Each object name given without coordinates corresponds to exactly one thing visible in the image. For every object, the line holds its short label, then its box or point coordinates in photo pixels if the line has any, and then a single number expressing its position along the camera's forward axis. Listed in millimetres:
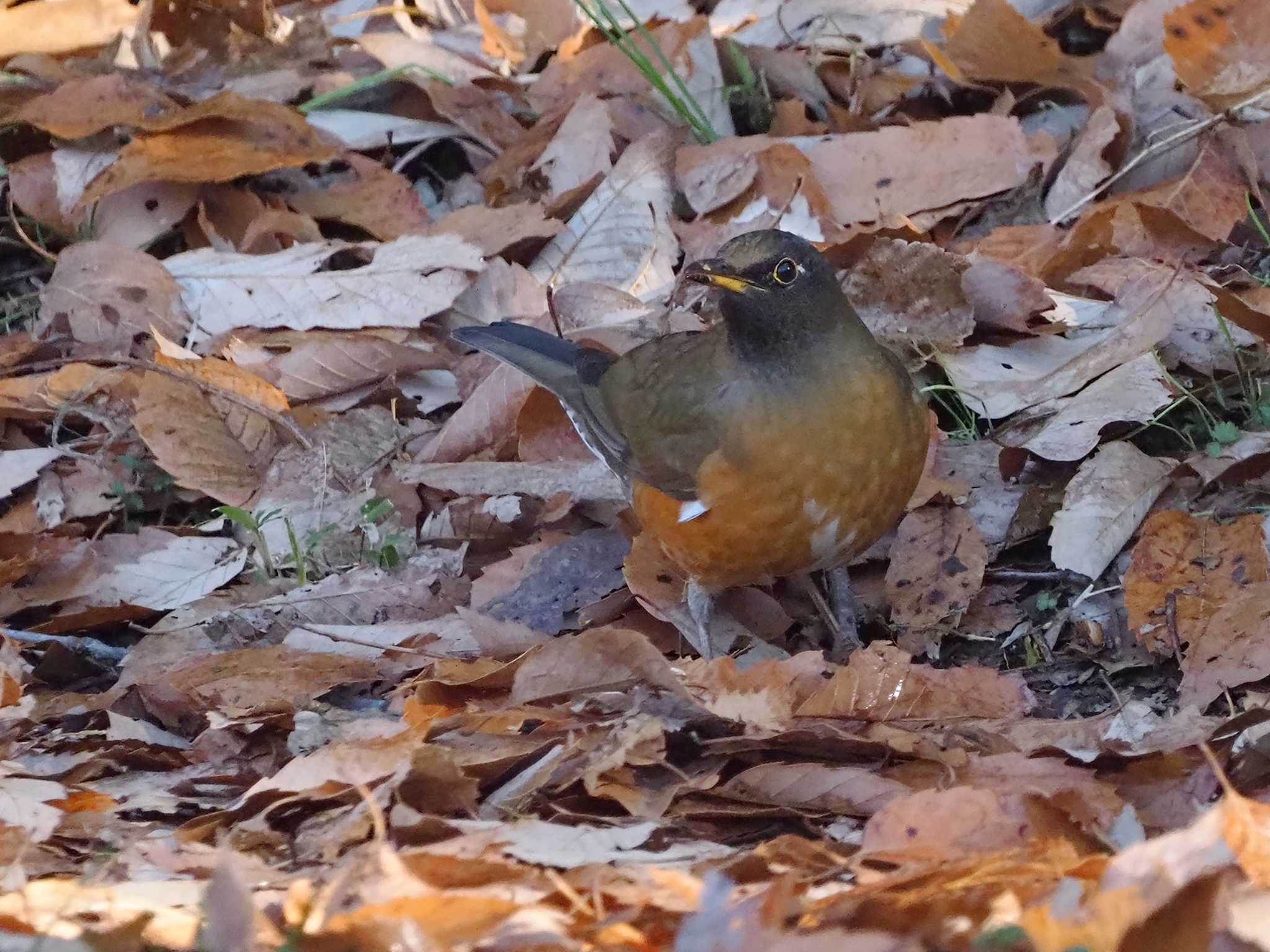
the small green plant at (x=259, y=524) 8617
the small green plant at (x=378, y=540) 9062
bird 7906
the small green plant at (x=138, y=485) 9844
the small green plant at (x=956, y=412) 9240
